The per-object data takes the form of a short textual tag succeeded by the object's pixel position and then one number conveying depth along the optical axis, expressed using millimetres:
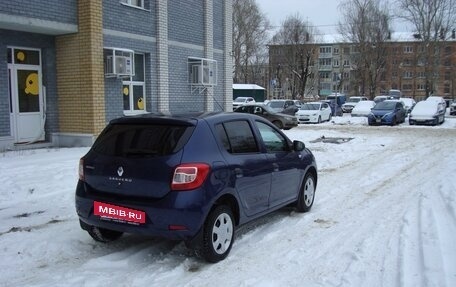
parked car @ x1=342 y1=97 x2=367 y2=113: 54144
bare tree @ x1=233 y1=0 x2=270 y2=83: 70438
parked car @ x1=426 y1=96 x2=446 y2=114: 32281
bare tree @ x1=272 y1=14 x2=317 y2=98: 72875
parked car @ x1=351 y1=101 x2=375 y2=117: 37400
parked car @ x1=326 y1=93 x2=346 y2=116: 41981
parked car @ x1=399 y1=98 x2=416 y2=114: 42862
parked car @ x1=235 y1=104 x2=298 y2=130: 25578
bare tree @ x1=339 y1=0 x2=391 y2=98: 64062
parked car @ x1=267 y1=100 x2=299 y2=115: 35275
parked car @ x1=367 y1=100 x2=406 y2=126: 29734
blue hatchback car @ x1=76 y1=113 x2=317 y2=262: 4934
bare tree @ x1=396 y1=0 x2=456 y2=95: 55219
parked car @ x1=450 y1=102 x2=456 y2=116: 44312
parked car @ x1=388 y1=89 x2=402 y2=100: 66506
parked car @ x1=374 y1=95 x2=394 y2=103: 51844
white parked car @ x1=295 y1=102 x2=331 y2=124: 32469
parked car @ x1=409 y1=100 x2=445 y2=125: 30094
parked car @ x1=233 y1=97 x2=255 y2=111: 51350
